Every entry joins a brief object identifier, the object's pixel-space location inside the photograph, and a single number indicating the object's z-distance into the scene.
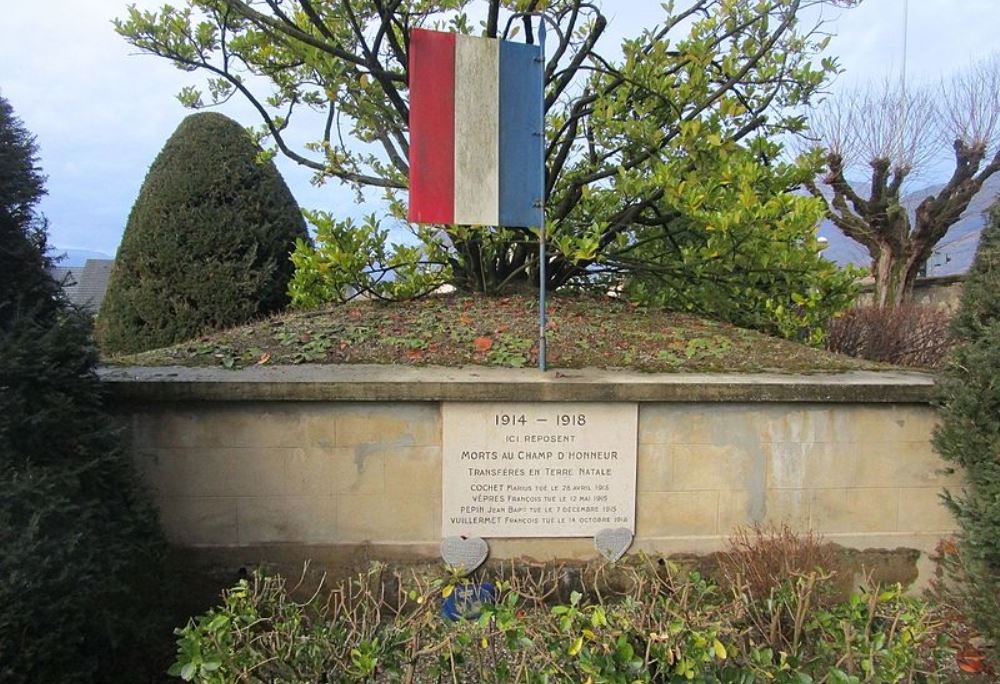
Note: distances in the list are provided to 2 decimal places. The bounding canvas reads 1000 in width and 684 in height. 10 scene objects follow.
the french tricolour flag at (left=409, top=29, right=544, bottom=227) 4.36
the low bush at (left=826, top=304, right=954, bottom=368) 8.41
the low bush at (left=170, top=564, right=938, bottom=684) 2.01
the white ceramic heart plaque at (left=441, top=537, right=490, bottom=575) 3.96
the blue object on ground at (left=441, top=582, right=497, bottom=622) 2.28
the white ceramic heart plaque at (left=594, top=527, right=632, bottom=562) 4.06
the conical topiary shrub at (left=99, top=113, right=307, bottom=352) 6.64
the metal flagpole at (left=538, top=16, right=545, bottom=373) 4.32
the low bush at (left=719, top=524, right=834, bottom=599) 3.31
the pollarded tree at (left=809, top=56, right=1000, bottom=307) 15.79
